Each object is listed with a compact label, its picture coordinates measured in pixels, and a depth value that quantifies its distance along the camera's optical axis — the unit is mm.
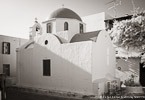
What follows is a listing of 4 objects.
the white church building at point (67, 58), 13553
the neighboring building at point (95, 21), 27438
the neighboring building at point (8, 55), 22266
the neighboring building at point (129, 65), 18219
